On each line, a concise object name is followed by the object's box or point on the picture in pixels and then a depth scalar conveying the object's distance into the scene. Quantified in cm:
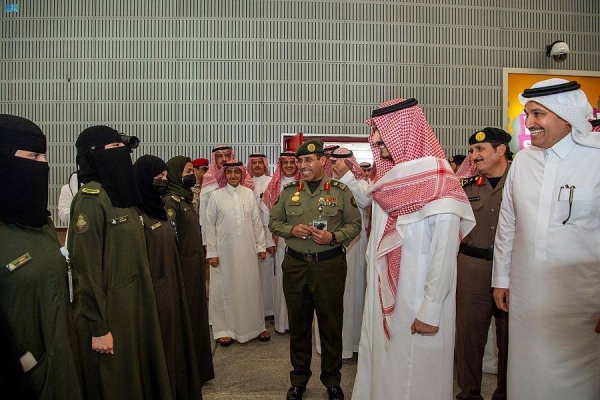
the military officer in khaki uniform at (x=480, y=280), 293
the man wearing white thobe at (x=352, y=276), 393
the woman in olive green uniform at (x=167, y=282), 259
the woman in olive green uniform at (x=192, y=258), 333
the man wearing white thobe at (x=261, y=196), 541
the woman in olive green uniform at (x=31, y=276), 152
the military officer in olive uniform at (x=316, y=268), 307
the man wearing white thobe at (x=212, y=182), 500
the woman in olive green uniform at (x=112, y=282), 204
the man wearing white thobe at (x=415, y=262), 205
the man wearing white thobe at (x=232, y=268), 450
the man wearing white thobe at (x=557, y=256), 201
